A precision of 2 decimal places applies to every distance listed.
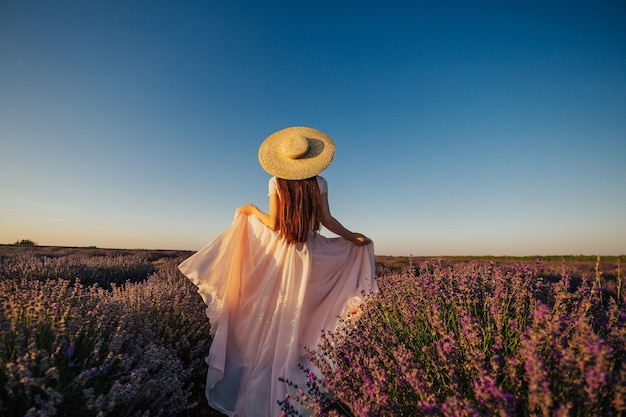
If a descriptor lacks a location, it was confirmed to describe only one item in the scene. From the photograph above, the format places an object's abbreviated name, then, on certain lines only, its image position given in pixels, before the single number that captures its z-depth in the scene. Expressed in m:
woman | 2.77
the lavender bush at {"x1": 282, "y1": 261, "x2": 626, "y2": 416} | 1.02
